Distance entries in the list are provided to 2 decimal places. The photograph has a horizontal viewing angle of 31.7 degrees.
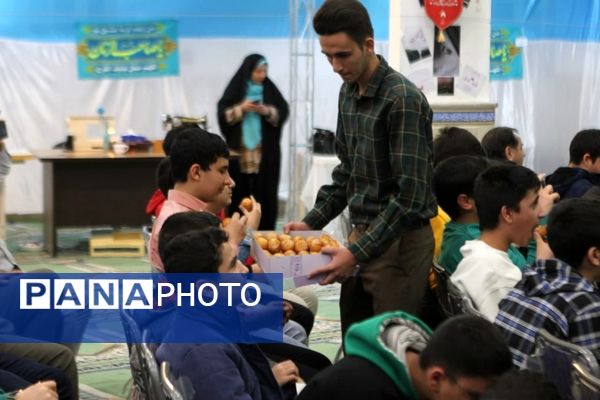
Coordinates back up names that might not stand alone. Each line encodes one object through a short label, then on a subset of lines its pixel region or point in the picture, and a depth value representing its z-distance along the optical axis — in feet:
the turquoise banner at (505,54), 39.17
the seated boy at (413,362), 7.30
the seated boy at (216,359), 8.87
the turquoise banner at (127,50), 35.83
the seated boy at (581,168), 17.31
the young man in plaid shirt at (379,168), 10.86
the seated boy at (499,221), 11.22
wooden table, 29.43
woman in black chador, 28.35
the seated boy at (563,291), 9.34
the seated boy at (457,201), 12.66
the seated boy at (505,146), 17.48
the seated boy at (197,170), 12.92
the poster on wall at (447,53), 23.27
